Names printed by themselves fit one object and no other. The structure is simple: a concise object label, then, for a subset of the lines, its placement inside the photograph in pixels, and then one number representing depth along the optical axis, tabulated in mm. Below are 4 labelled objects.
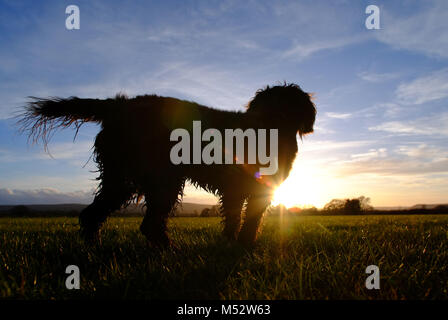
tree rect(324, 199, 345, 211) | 28634
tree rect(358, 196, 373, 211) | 29753
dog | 3322
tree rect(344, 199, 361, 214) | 28556
